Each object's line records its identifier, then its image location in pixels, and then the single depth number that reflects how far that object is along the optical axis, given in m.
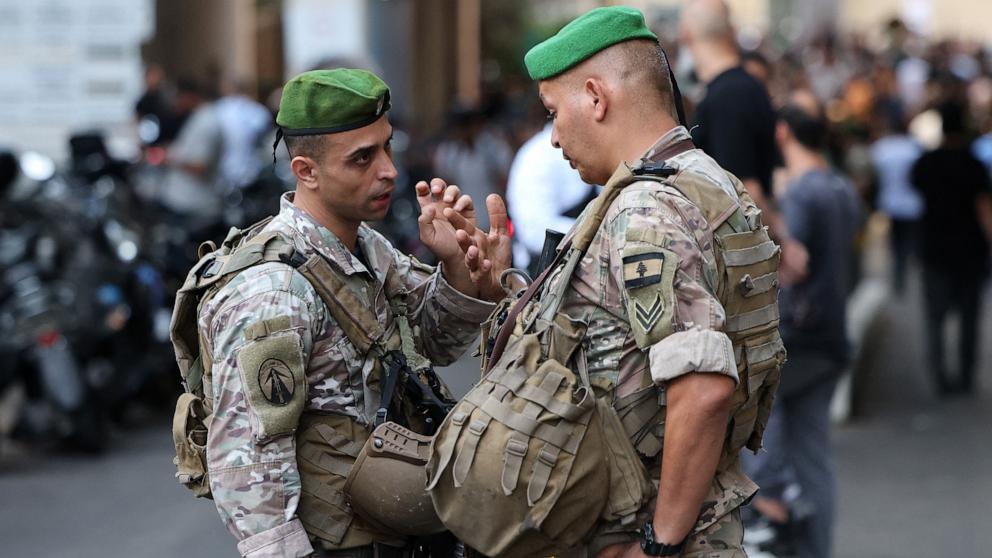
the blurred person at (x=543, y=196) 12.33
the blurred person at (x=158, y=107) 25.36
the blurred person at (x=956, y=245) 20.64
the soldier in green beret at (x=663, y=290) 5.37
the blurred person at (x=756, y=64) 12.77
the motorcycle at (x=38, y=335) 15.86
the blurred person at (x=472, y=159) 27.75
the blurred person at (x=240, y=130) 27.30
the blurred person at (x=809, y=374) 11.56
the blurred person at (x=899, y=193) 29.55
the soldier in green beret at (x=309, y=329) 5.89
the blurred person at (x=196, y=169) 22.02
